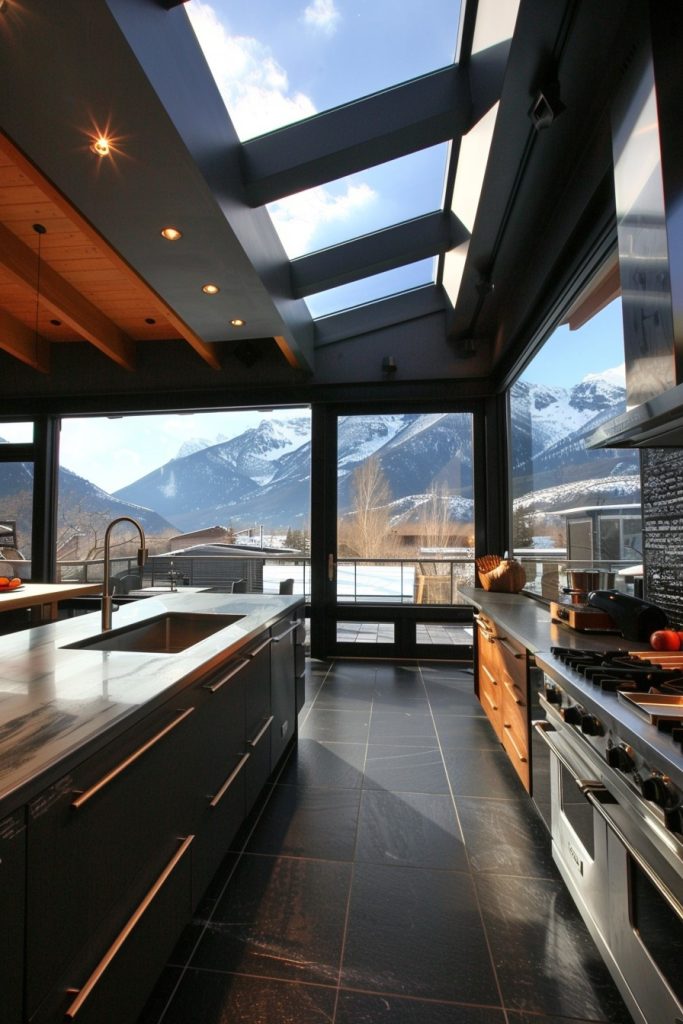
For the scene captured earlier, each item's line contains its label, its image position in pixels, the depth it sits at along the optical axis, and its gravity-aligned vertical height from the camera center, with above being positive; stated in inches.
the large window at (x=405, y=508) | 177.9 +12.9
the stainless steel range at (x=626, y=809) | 34.0 -24.0
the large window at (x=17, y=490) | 196.4 +22.2
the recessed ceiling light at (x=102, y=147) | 74.6 +63.9
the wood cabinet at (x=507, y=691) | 76.2 -28.8
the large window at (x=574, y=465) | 84.0 +16.6
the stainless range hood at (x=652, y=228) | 55.1 +39.1
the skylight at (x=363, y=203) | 113.3 +87.8
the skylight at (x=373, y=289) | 158.4 +88.4
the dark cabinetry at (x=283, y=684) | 86.9 -28.2
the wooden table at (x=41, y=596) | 126.6 -15.5
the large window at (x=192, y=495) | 193.9 +20.2
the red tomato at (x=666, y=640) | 57.2 -12.3
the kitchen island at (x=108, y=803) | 29.3 -21.8
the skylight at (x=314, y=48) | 80.0 +88.6
